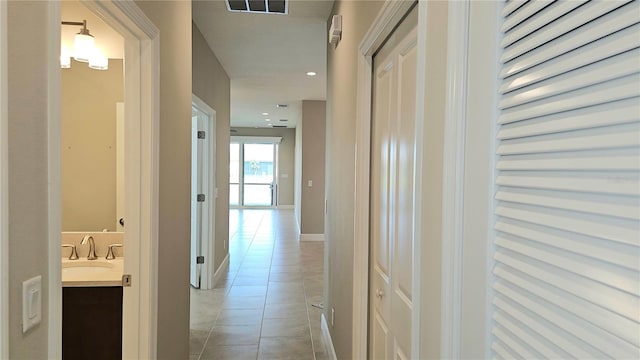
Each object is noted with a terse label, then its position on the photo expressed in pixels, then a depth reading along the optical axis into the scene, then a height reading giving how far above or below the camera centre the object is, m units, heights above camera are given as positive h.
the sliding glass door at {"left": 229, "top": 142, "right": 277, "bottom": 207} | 12.79 -0.08
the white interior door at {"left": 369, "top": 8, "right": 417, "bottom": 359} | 1.38 -0.08
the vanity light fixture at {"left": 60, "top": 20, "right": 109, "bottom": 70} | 2.31 +0.74
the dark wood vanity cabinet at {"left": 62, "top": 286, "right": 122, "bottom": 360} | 2.19 -0.87
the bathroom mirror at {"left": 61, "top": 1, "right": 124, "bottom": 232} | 2.61 +0.18
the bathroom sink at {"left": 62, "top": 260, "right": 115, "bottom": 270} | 2.42 -0.60
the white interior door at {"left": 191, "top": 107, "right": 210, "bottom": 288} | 4.45 -0.25
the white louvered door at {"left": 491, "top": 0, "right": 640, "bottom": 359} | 0.48 -0.01
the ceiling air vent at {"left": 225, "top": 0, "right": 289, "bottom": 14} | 2.83 +1.25
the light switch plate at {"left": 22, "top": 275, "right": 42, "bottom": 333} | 0.95 -0.34
